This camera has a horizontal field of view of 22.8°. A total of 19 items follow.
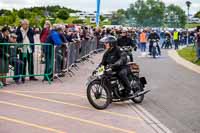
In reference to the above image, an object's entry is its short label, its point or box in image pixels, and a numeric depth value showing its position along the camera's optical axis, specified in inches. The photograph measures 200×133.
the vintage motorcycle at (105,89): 424.5
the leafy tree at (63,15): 2778.1
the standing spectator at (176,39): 1698.3
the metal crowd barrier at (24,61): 533.6
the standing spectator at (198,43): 968.8
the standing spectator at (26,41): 565.0
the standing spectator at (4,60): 530.4
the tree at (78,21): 2647.6
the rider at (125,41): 823.0
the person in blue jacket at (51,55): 588.7
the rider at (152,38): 1213.2
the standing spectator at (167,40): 1715.4
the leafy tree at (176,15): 2546.8
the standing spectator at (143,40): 1382.9
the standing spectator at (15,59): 544.7
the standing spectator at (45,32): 657.6
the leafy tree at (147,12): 2445.9
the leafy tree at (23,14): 2598.4
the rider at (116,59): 439.9
